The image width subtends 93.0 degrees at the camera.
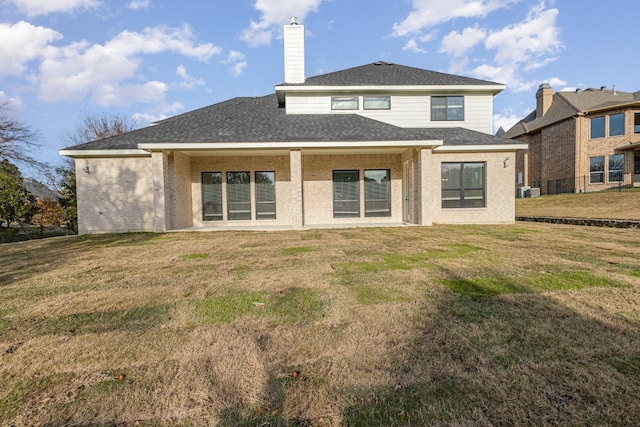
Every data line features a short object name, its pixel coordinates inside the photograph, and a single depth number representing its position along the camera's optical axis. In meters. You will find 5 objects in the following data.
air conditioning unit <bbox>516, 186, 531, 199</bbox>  25.42
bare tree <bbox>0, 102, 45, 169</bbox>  18.47
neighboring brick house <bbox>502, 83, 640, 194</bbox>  21.47
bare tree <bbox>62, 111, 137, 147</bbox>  27.07
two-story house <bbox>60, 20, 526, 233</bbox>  11.22
